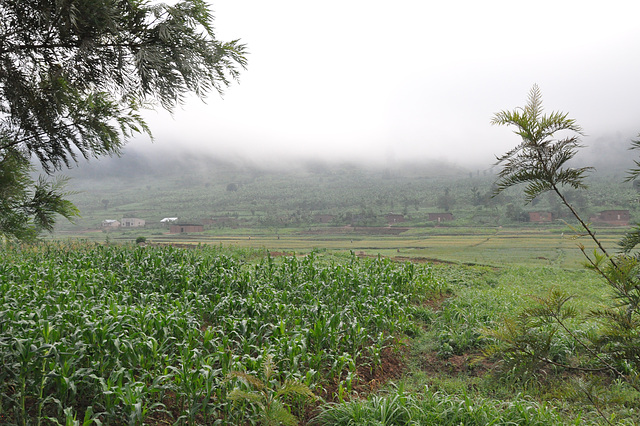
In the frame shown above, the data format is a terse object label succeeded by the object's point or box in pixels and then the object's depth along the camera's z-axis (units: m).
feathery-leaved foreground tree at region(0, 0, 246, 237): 2.48
